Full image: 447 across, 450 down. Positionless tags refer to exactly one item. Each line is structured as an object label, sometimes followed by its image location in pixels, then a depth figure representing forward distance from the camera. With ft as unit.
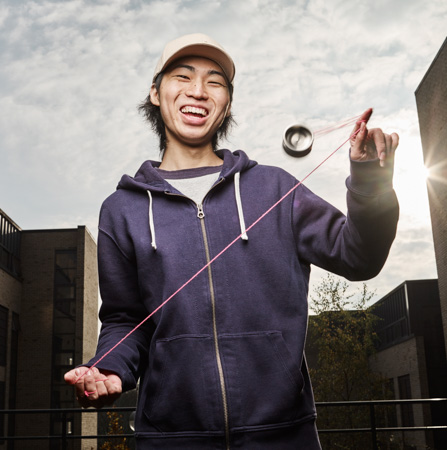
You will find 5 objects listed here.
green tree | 68.49
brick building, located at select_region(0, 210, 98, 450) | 82.79
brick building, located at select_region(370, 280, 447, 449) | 76.84
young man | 5.46
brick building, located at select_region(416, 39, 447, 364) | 62.44
